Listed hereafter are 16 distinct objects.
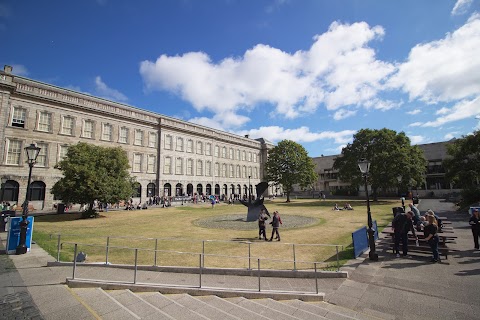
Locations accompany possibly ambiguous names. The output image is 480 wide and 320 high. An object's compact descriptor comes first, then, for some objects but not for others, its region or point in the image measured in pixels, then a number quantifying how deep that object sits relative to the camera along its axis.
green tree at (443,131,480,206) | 24.00
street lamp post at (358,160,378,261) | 9.38
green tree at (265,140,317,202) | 47.97
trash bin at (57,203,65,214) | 27.81
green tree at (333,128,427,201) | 35.81
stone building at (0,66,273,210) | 31.40
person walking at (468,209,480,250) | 10.13
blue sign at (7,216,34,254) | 10.32
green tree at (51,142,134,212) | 23.53
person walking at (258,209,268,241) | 13.29
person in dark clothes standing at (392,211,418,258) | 9.76
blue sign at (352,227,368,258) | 9.59
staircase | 4.96
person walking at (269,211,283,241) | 13.05
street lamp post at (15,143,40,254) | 10.19
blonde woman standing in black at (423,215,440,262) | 8.74
